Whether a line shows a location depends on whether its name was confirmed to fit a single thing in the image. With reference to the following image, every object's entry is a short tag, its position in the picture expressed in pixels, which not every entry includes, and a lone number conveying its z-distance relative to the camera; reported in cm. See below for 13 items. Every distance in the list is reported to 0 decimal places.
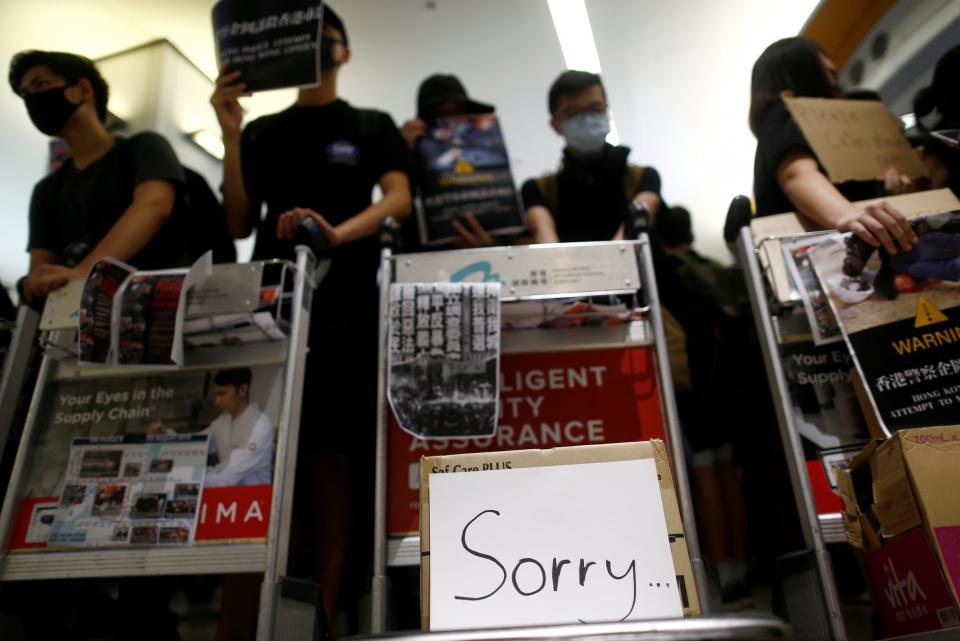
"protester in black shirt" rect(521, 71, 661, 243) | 202
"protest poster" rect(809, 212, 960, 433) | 121
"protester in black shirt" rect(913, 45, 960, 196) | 163
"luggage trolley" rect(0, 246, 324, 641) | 124
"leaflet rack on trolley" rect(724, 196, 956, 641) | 117
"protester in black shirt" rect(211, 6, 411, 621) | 166
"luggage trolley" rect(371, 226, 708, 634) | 134
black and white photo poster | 132
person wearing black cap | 211
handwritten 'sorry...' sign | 81
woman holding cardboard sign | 135
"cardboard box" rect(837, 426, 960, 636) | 94
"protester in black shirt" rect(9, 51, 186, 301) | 175
